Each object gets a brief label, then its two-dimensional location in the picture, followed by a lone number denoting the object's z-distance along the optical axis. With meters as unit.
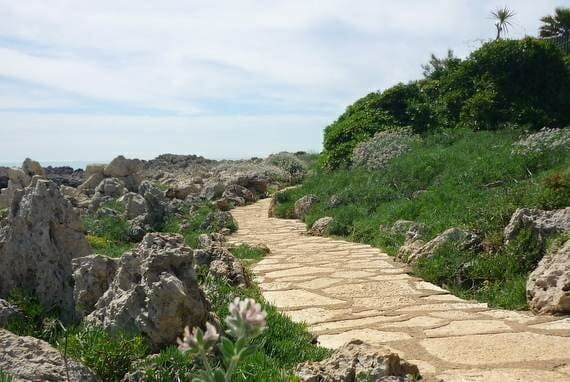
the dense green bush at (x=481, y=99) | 16.56
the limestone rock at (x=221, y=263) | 6.39
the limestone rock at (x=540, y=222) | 6.30
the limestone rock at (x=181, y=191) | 19.33
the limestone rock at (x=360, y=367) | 3.45
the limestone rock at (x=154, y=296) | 3.93
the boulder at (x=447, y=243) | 7.08
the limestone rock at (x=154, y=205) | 12.82
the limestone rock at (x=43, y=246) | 4.82
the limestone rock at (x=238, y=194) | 18.73
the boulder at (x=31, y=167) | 20.00
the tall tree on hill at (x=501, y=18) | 28.80
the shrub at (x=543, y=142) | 11.43
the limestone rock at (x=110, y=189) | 17.36
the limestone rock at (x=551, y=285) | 5.24
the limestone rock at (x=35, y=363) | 3.06
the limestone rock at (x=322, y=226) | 11.54
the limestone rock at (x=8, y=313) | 4.24
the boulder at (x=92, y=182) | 21.22
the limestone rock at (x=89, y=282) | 4.57
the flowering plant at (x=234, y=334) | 1.63
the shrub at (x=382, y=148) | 15.20
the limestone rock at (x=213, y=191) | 19.17
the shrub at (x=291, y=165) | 25.74
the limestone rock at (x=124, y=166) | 20.06
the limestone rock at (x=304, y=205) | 14.32
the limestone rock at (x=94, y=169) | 22.26
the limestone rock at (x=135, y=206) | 13.19
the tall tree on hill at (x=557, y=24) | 33.22
